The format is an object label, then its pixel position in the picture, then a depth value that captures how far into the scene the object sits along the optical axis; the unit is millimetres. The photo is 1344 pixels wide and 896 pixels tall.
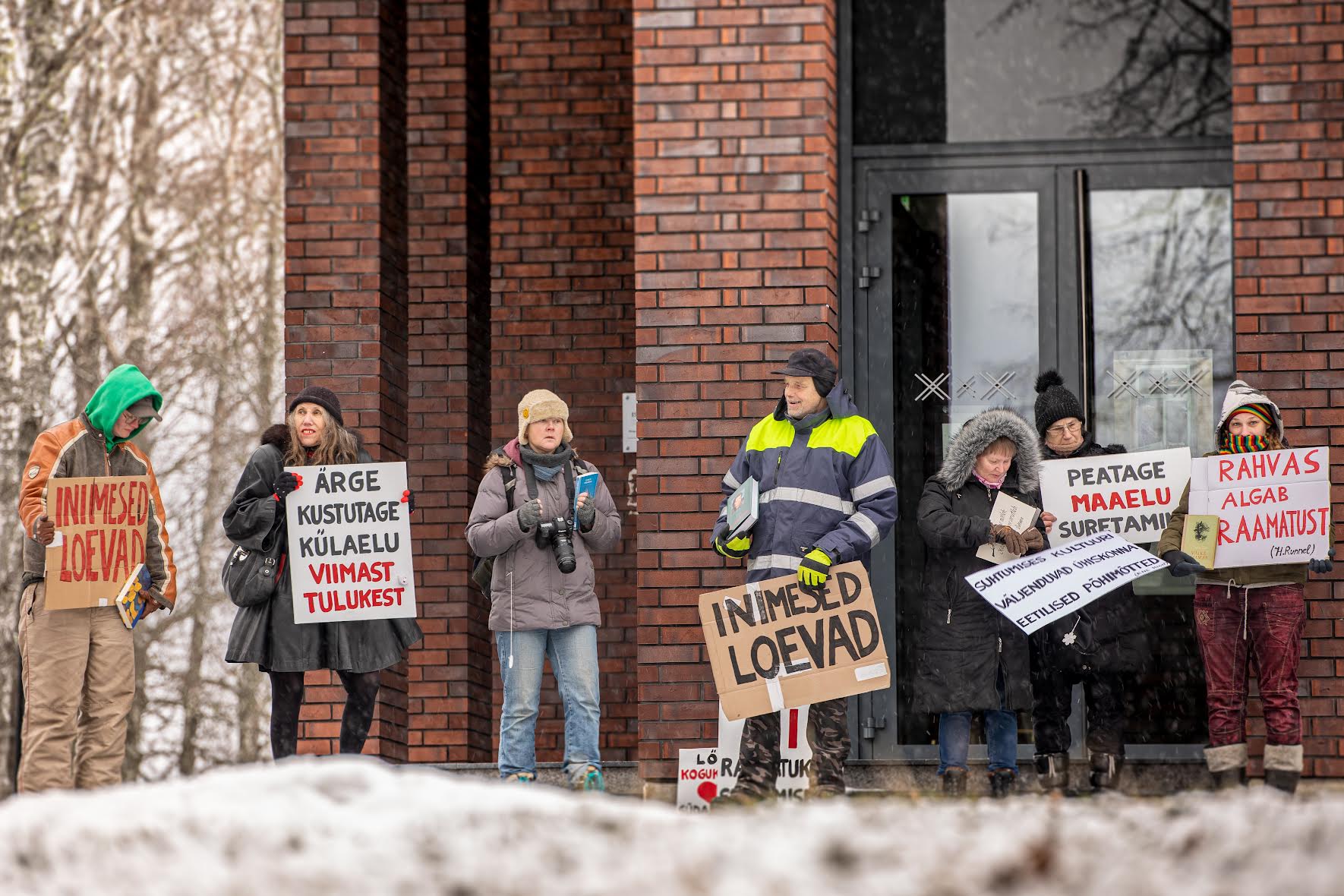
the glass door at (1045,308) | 19203
